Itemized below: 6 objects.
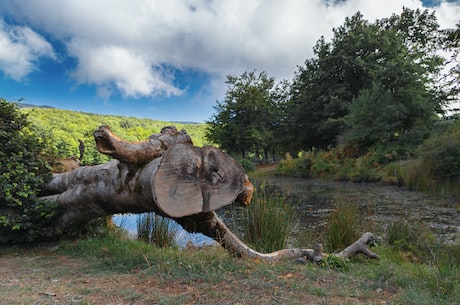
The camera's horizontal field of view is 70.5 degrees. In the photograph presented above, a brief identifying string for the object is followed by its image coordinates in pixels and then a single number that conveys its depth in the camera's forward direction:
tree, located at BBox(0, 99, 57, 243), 3.24
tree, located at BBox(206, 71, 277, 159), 27.19
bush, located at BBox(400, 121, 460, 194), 8.32
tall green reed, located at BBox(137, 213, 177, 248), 4.32
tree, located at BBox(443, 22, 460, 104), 9.23
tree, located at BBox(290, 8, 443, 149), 14.12
